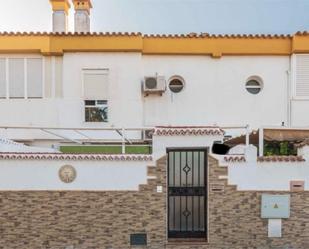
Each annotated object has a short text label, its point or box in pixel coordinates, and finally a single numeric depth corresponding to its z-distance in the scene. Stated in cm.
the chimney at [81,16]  1450
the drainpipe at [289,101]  1269
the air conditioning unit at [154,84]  1212
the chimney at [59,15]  1420
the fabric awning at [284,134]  886
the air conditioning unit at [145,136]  1227
